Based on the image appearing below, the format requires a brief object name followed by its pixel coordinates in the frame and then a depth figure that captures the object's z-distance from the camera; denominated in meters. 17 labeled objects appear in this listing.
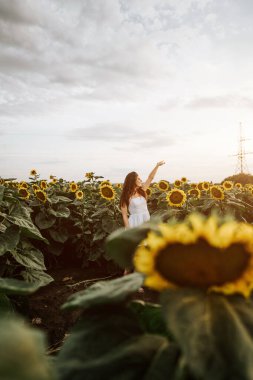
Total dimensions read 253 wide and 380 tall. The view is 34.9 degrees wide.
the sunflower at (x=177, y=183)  9.77
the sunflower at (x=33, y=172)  11.43
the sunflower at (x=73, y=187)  9.05
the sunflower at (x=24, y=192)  7.74
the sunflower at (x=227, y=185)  8.16
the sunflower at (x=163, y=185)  9.10
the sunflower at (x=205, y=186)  8.19
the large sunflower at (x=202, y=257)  0.79
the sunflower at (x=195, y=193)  7.81
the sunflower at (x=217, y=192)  7.34
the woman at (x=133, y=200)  7.08
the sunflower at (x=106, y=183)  8.08
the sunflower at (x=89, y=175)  9.93
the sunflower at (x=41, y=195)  7.50
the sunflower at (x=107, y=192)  7.39
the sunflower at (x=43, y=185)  8.92
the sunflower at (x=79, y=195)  7.94
